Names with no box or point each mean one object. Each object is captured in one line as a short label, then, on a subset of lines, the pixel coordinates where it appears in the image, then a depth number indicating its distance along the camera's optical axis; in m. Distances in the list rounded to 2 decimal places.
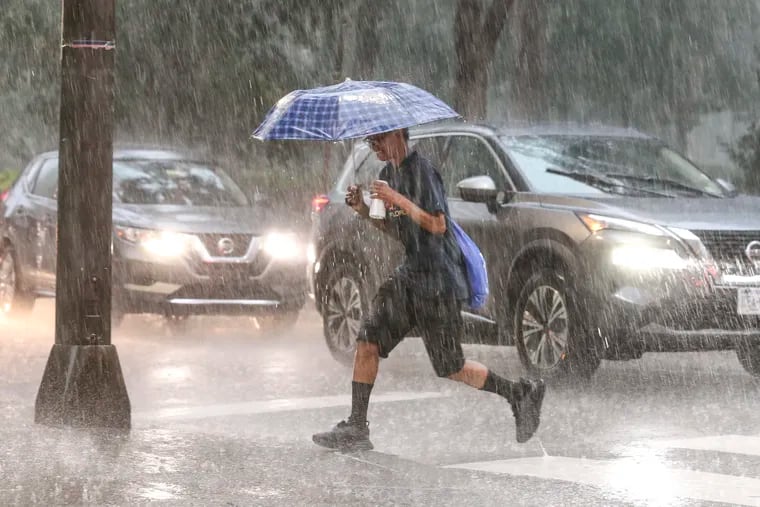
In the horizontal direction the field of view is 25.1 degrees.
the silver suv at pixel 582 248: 10.95
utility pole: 9.57
